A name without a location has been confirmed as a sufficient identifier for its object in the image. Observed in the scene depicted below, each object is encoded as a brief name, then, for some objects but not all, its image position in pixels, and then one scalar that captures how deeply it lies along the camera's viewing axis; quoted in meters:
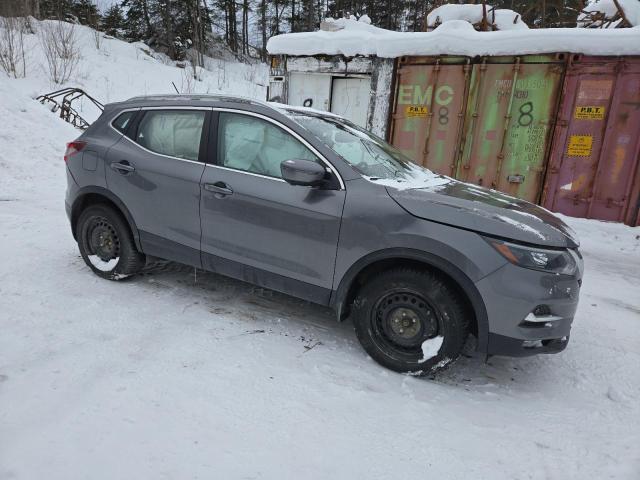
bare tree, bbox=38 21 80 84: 15.91
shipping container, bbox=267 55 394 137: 8.02
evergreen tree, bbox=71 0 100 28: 28.34
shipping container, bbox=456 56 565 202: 6.87
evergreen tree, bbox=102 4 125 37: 29.64
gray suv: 2.59
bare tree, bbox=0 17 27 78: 13.94
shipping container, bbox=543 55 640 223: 6.43
